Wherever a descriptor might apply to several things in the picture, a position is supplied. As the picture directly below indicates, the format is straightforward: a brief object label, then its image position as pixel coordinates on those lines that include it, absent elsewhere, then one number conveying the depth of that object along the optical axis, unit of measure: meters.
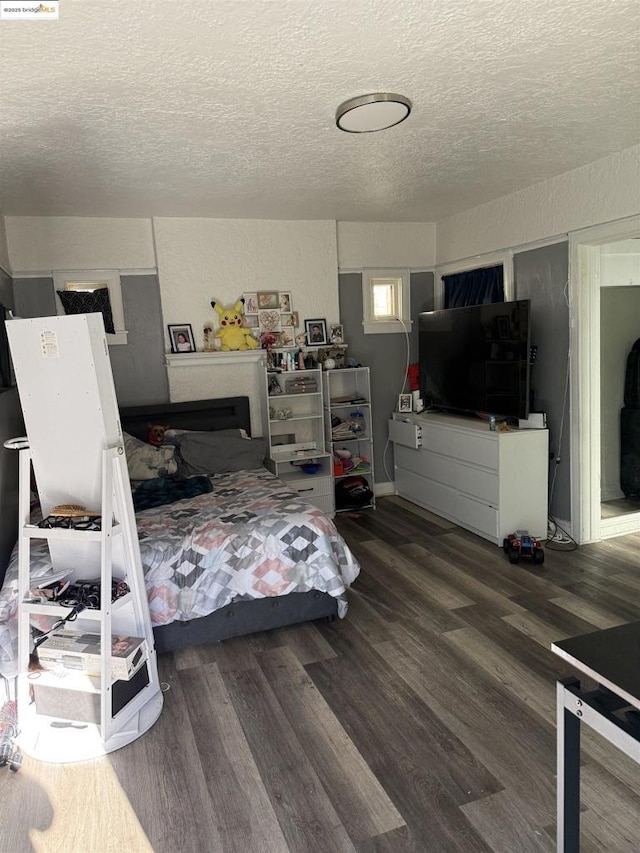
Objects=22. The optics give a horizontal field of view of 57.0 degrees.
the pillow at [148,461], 4.09
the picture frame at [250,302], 5.02
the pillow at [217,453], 4.30
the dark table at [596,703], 1.14
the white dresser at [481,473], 4.12
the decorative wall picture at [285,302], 5.12
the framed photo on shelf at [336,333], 5.28
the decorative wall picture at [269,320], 5.07
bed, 2.88
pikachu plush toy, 4.89
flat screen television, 4.16
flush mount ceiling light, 2.52
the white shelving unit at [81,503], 2.23
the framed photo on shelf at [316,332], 5.23
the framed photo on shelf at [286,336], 5.15
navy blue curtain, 4.80
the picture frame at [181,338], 4.81
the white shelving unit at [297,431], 4.96
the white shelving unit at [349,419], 5.18
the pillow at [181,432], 4.52
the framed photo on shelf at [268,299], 5.06
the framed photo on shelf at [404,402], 5.47
